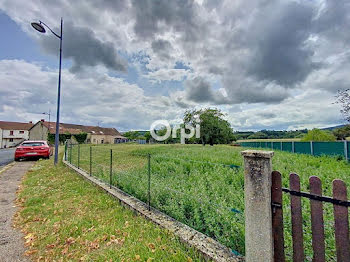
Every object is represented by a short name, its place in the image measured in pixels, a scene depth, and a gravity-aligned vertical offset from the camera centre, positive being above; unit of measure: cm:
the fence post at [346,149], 1049 -66
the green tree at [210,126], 2941 +221
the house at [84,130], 3981 +190
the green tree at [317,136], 1845 +24
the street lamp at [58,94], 794 +235
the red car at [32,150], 1038 -65
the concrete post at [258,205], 157 -61
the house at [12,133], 4209 +166
